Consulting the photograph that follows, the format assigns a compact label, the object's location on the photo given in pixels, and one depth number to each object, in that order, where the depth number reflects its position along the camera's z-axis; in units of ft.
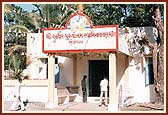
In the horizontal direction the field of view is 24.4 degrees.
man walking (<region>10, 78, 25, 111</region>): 45.44
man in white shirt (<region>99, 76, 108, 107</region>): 48.85
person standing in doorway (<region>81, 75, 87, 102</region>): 55.57
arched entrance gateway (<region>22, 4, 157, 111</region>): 44.86
